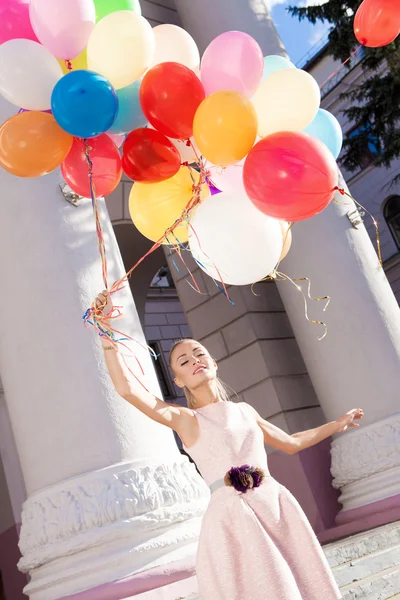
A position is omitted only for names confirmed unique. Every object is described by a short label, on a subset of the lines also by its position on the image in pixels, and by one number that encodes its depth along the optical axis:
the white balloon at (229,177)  3.03
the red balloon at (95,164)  2.92
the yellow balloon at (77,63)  2.98
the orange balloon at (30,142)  2.75
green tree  11.88
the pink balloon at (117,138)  3.07
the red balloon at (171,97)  2.81
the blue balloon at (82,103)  2.63
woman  2.40
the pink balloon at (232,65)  2.93
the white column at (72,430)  3.49
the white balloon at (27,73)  2.74
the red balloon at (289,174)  2.61
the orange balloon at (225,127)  2.69
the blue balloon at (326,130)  3.21
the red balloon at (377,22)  3.26
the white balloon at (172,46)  3.17
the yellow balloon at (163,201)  3.14
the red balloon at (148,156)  2.94
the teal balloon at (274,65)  3.22
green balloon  2.99
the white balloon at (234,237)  2.99
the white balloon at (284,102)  2.96
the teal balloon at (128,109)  2.97
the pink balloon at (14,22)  2.94
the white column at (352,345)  5.59
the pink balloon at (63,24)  2.72
